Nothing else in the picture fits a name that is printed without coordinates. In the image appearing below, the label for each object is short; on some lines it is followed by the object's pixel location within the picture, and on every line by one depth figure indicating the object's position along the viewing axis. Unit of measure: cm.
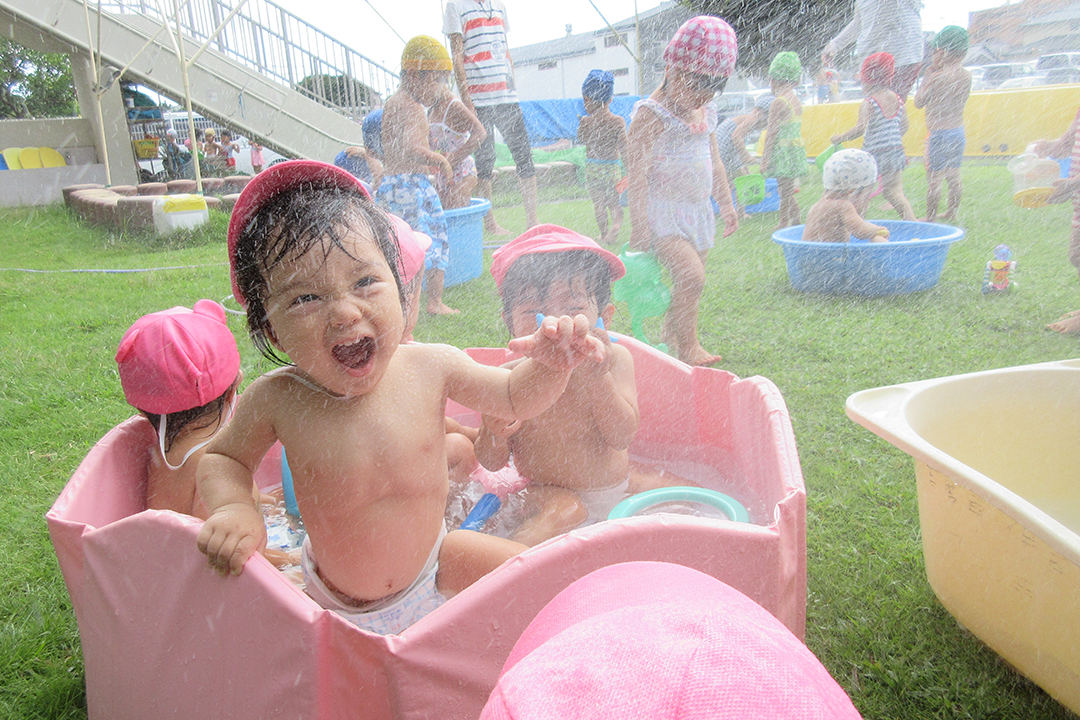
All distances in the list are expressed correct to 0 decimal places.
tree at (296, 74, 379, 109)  920
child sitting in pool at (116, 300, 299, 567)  178
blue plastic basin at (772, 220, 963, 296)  414
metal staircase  1004
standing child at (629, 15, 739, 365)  316
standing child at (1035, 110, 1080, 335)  353
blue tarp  1177
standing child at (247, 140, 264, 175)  1137
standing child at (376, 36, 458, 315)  407
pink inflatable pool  107
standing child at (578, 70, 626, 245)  600
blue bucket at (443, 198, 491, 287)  475
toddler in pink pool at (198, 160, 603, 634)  124
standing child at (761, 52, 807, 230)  647
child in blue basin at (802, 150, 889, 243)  445
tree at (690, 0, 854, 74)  913
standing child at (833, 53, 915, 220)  598
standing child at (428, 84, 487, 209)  457
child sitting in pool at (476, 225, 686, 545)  198
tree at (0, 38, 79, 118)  1706
